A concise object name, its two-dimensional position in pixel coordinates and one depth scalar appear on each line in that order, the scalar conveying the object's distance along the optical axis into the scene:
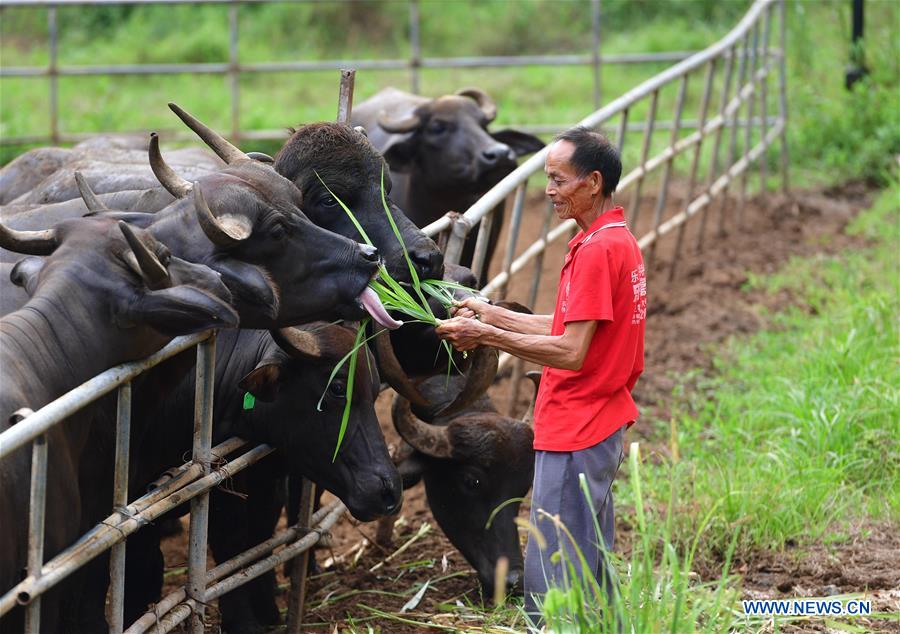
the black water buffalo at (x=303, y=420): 9.65
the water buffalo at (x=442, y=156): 16.14
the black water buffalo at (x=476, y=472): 10.49
